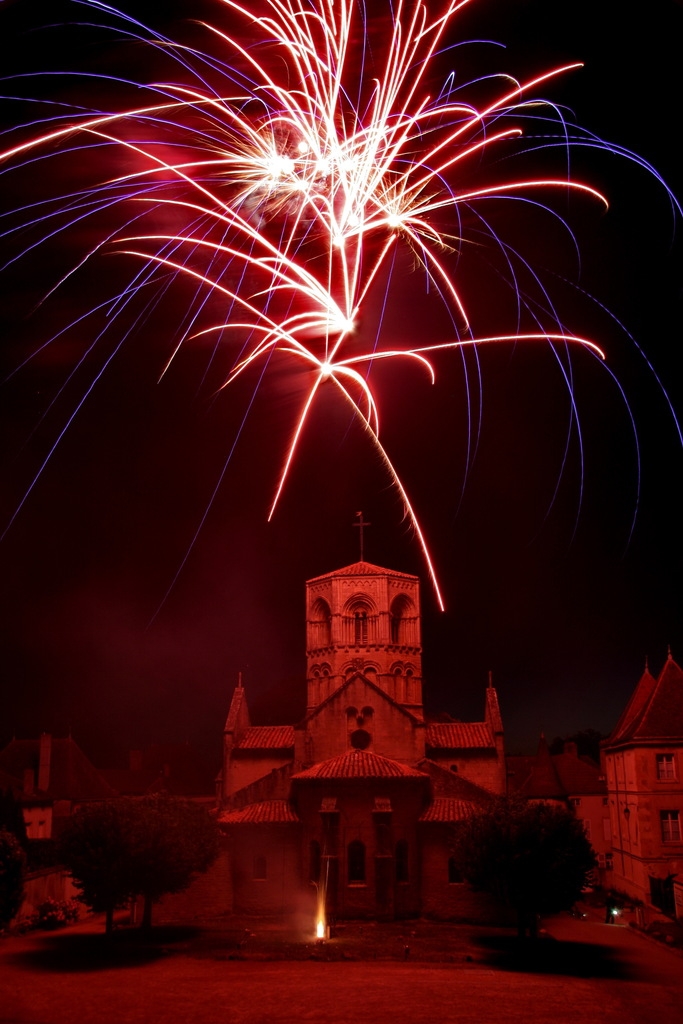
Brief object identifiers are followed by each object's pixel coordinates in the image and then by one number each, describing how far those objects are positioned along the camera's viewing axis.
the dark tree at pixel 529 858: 31.28
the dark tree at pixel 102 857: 32.34
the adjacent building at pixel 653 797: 39.34
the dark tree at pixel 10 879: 26.61
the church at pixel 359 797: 37.72
